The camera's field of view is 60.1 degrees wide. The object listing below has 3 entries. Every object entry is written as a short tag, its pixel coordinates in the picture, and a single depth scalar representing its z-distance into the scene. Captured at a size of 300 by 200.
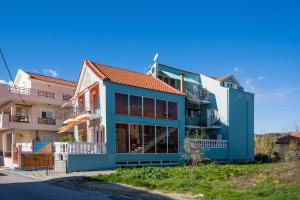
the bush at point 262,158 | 26.87
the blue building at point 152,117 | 20.31
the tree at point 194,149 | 15.57
